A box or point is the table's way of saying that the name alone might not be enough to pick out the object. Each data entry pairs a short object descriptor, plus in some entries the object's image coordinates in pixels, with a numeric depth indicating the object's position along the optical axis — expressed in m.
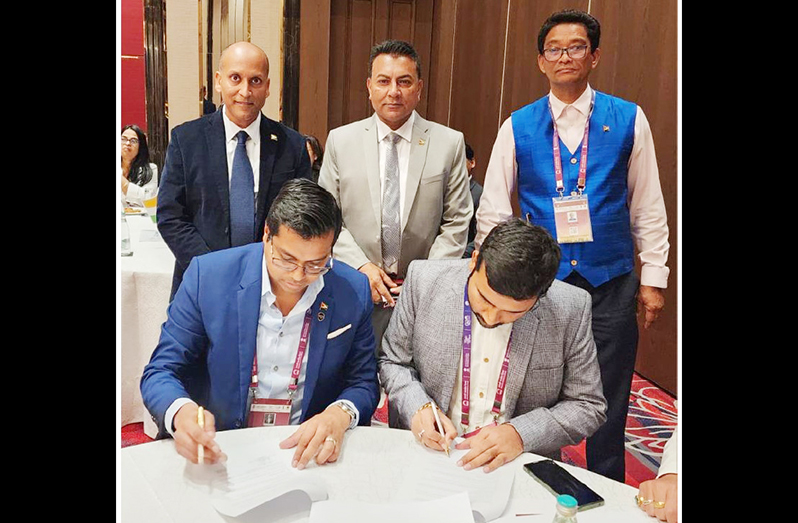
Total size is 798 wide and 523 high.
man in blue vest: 1.55
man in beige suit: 1.90
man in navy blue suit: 1.67
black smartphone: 1.25
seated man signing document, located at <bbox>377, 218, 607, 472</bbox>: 1.53
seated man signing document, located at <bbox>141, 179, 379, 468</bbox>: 1.43
